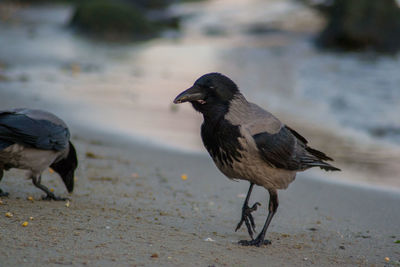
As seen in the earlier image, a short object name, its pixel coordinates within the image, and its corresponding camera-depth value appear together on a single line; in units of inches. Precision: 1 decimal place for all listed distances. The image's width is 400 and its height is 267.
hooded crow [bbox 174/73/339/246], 342.0
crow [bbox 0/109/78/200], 383.2
